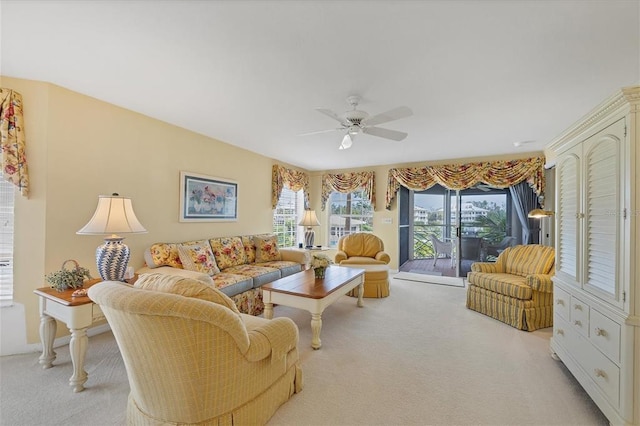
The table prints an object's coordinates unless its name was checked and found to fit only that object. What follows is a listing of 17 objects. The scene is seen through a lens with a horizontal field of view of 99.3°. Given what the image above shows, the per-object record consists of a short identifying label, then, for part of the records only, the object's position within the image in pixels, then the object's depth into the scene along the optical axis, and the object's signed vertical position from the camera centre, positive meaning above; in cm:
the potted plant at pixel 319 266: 335 -63
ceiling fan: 245 +91
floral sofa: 322 -67
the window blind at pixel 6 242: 243 -28
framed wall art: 383 +23
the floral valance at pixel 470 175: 477 +79
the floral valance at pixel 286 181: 564 +73
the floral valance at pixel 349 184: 621 +74
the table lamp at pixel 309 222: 564 -16
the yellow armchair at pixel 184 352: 128 -73
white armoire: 153 -26
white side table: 195 -78
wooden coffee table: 267 -82
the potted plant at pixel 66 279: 220 -56
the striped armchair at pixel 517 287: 313 -87
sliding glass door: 539 -19
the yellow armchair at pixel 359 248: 496 -63
